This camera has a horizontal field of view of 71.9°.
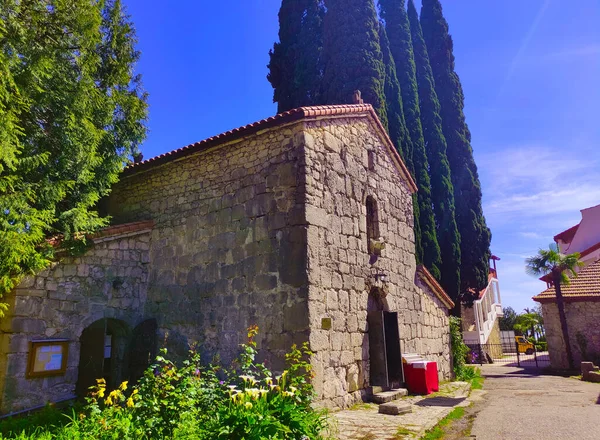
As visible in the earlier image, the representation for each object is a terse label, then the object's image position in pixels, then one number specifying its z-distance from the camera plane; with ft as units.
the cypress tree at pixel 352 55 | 61.82
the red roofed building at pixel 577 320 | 56.24
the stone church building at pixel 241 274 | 24.85
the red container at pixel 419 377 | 31.60
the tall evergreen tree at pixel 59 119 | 21.96
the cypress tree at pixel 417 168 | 66.44
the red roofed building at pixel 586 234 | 87.66
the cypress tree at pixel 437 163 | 70.28
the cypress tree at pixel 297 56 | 71.56
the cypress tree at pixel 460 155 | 73.31
